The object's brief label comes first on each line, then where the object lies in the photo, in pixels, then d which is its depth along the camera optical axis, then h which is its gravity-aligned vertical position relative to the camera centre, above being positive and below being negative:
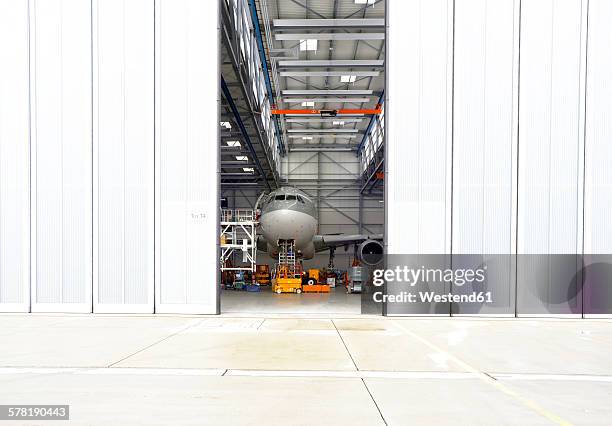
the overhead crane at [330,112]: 23.42 +6.20
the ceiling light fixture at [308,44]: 17.64 +7.80
